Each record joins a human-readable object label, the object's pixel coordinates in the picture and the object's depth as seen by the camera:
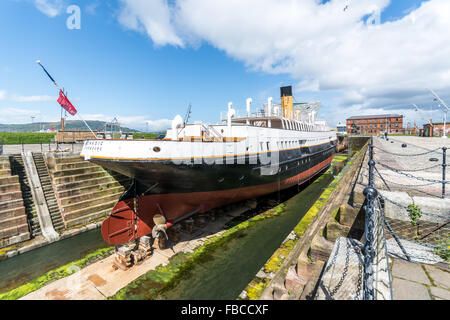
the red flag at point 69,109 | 9.14
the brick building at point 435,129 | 44.58
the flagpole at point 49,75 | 6.51
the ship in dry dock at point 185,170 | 7.83
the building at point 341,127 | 106.49
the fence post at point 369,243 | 2.54
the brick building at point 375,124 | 96.31
